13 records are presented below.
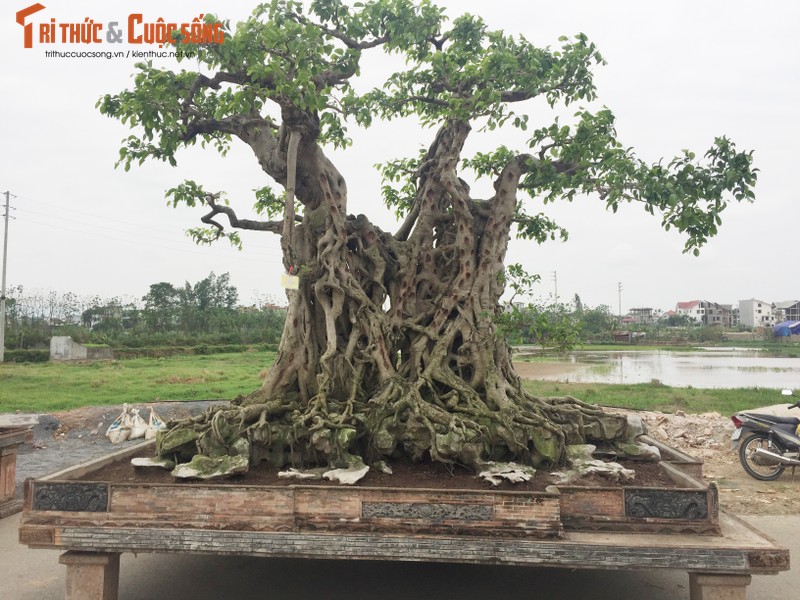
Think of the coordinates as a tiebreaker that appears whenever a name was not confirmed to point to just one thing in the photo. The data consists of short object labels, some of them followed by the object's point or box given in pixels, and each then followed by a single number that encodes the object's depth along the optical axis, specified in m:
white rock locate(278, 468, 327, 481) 5.10
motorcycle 8.84
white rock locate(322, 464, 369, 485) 4.93
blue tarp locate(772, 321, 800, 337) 66.90
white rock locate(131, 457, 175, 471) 5.39
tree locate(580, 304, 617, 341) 60.09
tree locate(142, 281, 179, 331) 43.50
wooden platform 4.13
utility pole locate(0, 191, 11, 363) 26.70
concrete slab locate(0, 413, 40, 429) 11.63
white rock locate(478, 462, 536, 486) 4.93
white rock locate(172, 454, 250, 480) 4.91
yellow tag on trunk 5.89
